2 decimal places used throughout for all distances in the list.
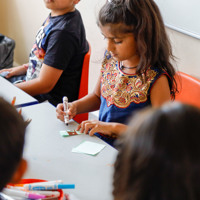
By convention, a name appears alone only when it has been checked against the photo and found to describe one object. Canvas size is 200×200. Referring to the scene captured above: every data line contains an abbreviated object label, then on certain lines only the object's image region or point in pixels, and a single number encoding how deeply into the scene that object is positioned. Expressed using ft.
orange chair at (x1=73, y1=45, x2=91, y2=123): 5.88
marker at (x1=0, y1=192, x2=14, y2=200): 3.44
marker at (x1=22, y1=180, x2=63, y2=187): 3.54
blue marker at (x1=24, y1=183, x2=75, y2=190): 3.51
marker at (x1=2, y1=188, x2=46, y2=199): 3.45
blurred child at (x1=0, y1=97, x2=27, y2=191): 2.63
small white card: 4.06
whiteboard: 5.47
